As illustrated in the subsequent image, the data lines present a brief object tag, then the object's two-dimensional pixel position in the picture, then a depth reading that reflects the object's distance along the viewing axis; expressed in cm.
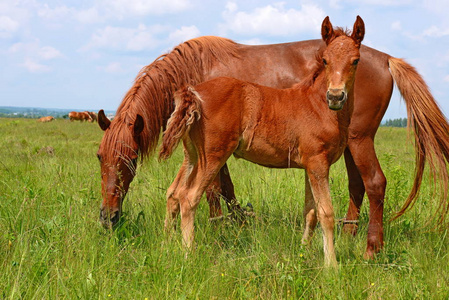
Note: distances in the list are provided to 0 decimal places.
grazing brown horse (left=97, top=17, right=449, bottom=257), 414
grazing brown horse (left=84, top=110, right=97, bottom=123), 4516
